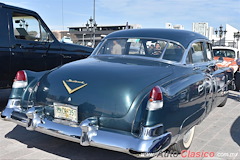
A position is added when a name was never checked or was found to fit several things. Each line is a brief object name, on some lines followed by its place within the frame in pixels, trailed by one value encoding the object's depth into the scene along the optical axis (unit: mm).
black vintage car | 5227
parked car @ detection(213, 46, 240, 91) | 10819
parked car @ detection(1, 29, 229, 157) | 2766
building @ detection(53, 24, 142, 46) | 91675
